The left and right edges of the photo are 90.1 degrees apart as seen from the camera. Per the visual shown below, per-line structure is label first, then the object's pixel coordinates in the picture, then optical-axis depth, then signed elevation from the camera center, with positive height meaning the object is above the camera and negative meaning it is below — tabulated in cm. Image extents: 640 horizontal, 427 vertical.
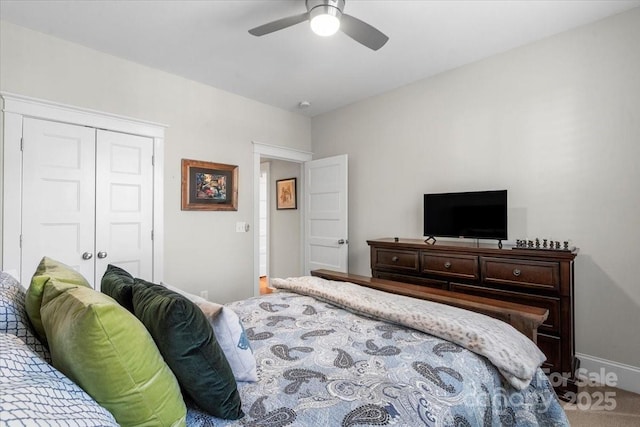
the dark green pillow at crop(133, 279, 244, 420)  86 -38
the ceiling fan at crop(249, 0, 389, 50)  199 +124
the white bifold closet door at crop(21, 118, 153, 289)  252 +15
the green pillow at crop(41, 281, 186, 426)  71 -34
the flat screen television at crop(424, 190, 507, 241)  263 +2
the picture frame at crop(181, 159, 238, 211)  339 +34
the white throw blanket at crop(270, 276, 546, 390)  125 -49
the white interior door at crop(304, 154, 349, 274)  397 +4
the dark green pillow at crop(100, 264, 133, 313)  115 -27
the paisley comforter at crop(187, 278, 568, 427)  93 -56
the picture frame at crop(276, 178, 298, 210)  506 +38
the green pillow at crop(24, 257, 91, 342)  105 -26
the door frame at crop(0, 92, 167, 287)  240 +55
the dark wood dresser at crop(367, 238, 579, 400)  214 -47
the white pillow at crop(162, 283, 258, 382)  107 -43
